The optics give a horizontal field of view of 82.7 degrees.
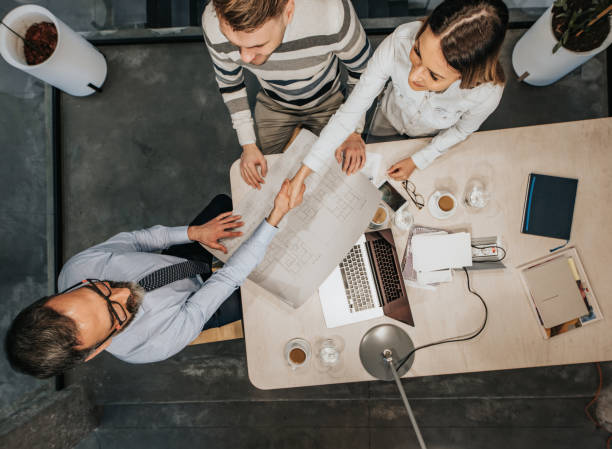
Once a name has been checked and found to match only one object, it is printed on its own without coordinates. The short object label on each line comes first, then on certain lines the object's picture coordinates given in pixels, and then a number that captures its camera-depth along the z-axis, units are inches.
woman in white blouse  36.4
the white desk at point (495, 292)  53.0
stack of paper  52.3
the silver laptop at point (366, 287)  53.4
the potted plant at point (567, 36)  64.0
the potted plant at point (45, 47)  73.1
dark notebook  53.6
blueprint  52.7
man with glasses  40.6
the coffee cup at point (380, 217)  54.7
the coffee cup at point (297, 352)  52.9
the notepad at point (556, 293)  51.8
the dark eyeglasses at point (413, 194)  55.3
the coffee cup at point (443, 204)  54.1
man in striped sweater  36.1
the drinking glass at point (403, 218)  54.7
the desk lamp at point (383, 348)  51.8
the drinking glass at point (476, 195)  53.9
